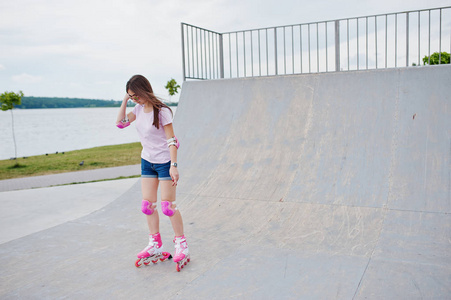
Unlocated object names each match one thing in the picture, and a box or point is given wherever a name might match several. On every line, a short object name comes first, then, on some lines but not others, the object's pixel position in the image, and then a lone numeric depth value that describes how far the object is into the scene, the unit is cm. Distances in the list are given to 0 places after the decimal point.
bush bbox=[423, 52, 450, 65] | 1527
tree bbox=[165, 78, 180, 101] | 2625
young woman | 366
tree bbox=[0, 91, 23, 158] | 1738
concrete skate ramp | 341
